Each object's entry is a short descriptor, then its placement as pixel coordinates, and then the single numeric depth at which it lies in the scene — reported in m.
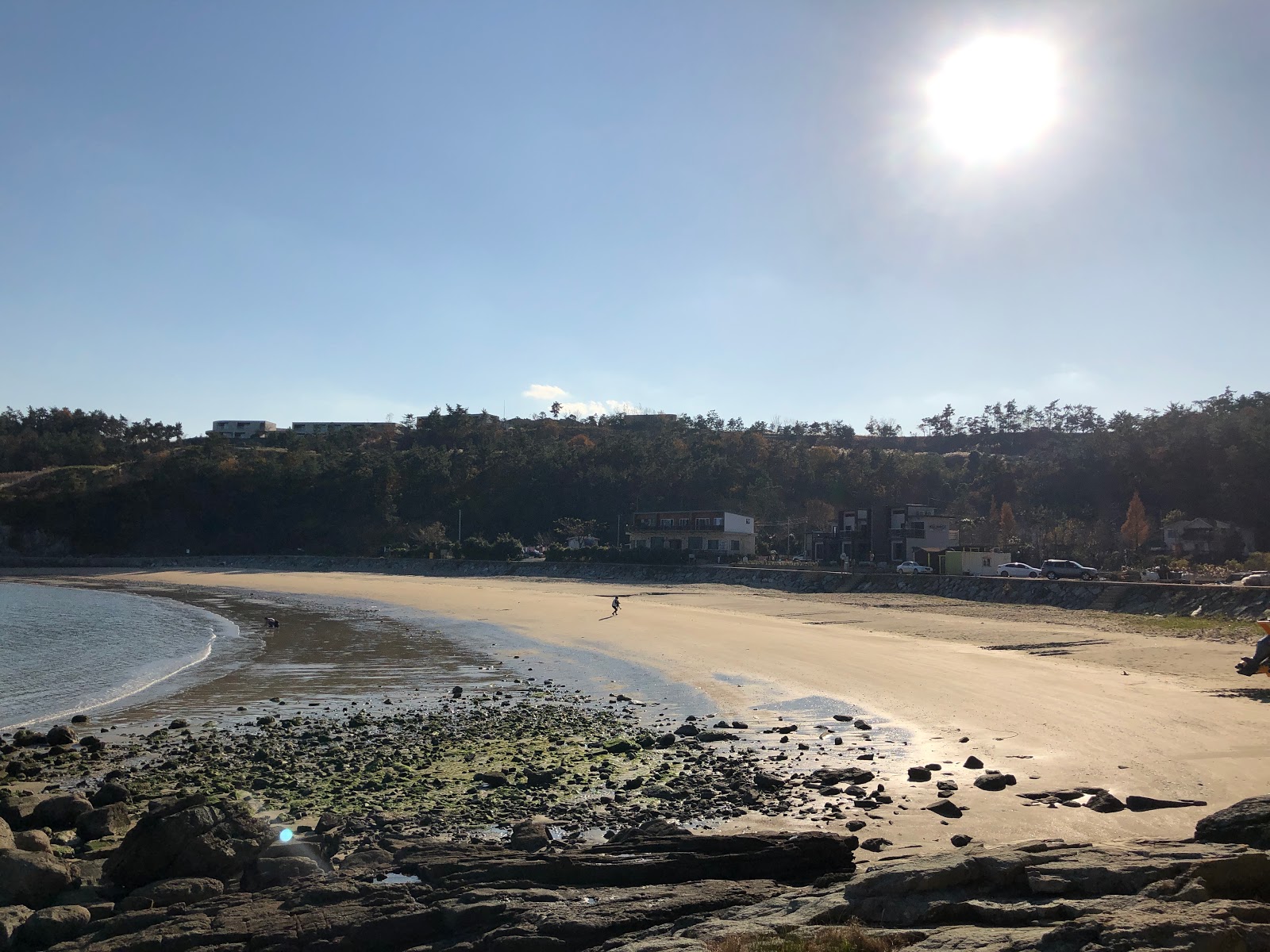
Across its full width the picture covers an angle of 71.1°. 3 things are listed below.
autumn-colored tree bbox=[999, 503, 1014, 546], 79.69
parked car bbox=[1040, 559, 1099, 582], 50.29
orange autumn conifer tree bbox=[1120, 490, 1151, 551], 71.38
